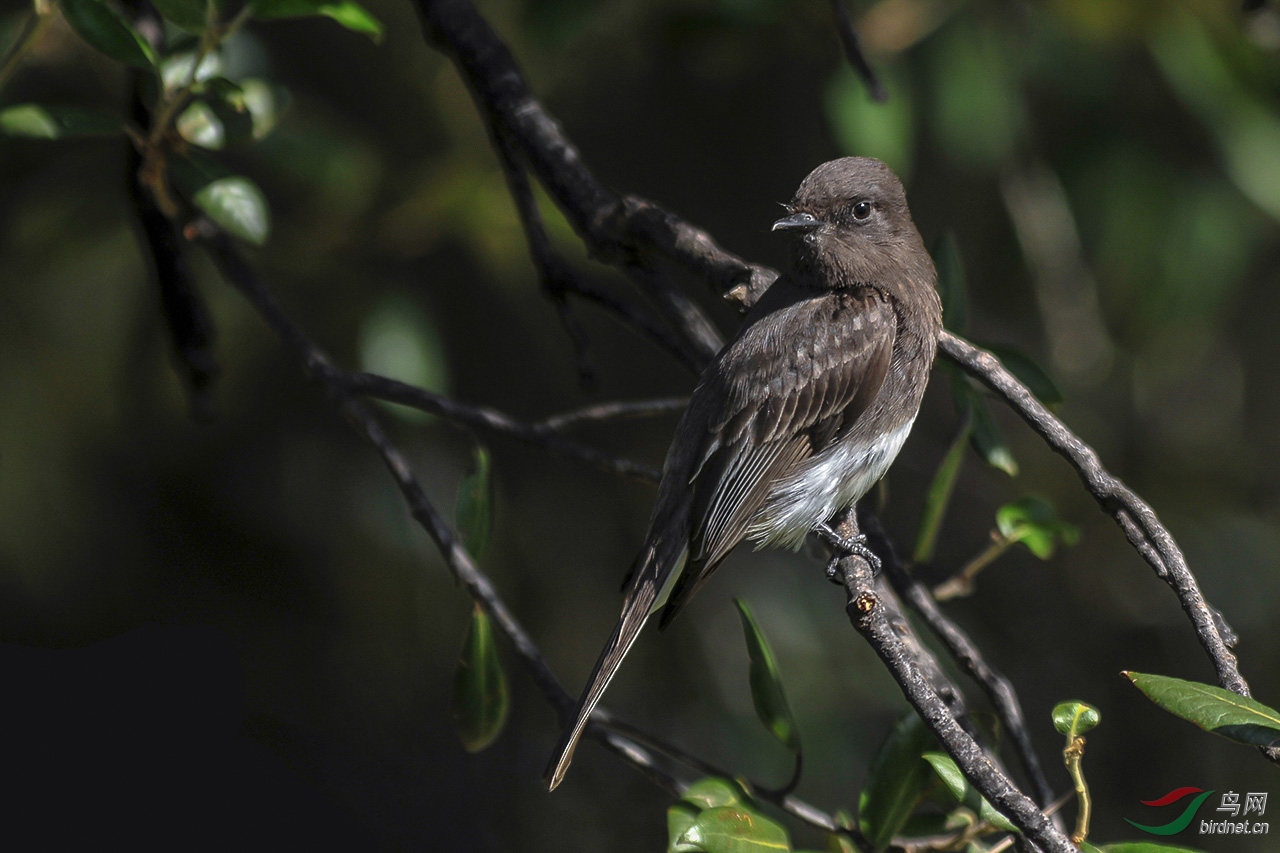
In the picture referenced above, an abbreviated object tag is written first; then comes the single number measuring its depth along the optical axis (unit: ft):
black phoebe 16.96
